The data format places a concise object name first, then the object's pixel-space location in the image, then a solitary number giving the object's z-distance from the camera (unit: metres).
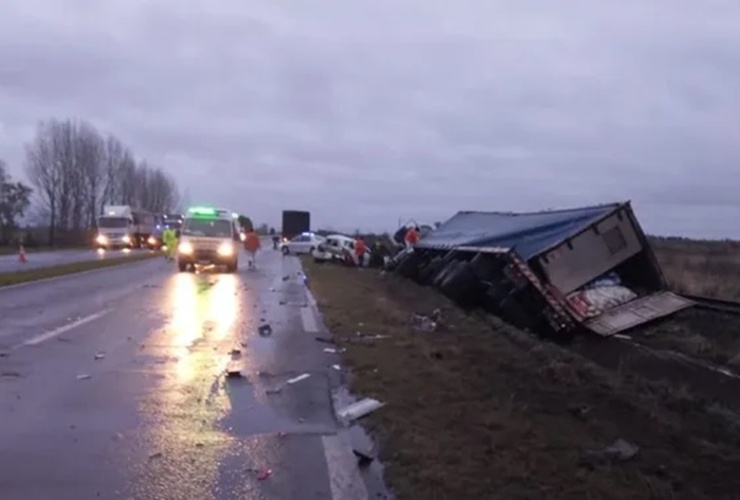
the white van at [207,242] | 36.22
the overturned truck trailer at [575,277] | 18.58
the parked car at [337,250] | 50.22
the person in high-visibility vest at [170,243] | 47.37
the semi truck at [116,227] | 70.62
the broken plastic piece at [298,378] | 10.59
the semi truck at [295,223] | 94.31
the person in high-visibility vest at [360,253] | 48.72
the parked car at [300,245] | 66.44
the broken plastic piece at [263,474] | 6.39
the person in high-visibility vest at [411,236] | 41.63
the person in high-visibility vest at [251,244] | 41.72
